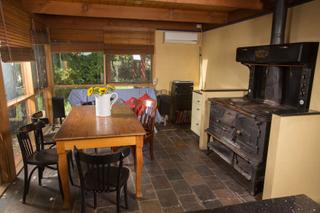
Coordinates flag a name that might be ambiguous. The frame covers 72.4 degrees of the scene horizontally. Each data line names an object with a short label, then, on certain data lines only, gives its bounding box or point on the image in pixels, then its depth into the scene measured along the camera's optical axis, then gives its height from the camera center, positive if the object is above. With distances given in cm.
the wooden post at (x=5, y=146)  246 -94
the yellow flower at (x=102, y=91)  257 -31
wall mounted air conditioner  500 +64
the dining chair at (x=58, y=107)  444 -87
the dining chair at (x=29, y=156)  220 -97
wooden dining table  202 -66
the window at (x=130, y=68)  504 -8
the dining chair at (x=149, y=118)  320 -78
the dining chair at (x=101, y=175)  173 -96
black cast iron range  231 -45
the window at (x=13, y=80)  288 -23
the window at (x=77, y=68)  482 -8
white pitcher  260 -48
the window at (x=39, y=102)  401 -71
